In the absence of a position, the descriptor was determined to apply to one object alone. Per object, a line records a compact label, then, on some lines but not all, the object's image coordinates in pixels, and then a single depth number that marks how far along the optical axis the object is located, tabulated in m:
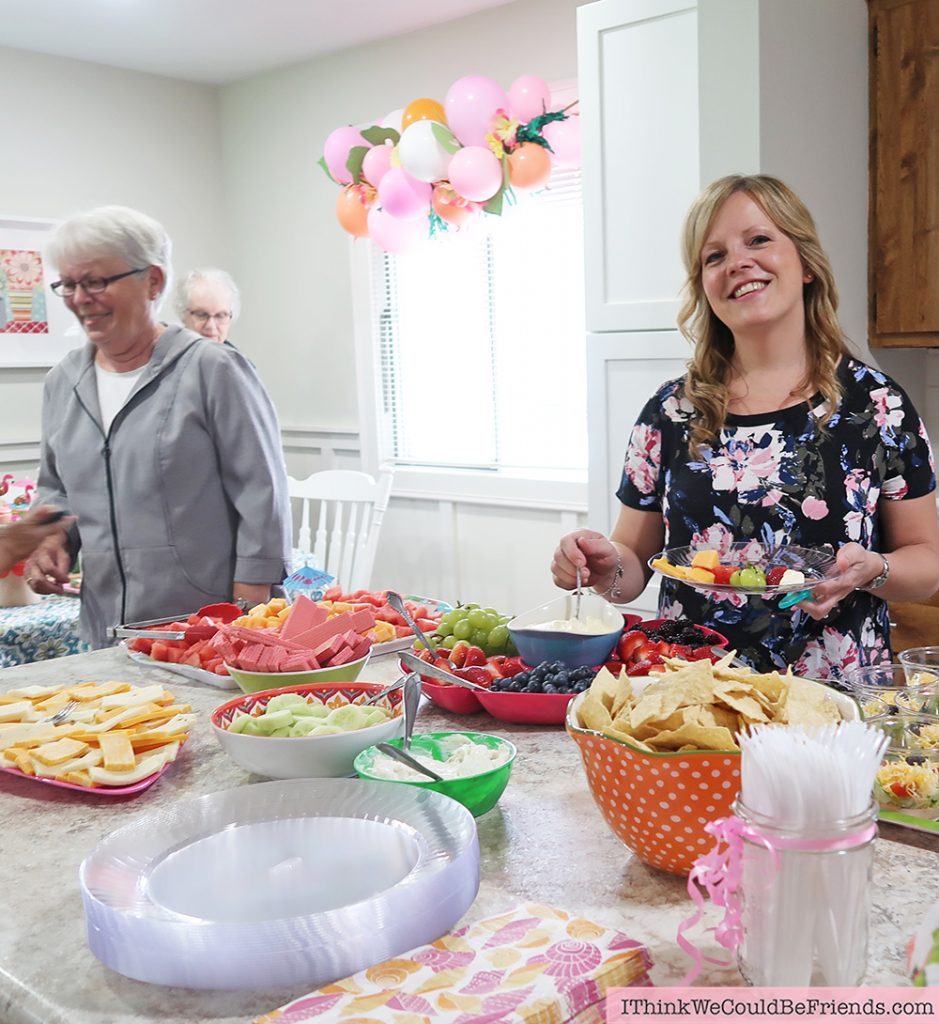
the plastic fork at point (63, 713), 1.44
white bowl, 1.22
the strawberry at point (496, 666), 1.51
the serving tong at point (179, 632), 1.82
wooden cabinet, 3.12
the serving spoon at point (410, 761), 1.11
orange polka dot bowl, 0.93
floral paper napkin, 0.76
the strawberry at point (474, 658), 1.58
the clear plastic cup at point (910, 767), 1.09
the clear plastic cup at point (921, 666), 1.24
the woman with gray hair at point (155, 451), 2.33
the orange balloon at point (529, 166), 3.77
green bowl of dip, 1.12
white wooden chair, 3.94
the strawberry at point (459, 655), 1.59
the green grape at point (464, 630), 1.67
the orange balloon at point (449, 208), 4.00
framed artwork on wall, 4.92
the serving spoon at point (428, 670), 1.40
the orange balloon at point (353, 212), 4.33
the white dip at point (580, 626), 1.54
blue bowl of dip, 1.52
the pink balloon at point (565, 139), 3.80
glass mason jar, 0.74
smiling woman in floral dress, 1.81
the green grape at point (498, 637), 1.65
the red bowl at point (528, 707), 1.42
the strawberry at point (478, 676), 1.47
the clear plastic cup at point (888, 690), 1.19
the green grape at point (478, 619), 1.67
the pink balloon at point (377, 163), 4.15
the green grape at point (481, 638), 1.66
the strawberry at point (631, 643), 1.52
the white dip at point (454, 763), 1.13
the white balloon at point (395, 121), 4.14
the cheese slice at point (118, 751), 1.28
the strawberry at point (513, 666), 1.54
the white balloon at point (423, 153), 3.84
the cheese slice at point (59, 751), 1.30
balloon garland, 3.78
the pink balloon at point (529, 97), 3.75
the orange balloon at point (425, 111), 3.99
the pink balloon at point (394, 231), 4.17
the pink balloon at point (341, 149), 4.27
